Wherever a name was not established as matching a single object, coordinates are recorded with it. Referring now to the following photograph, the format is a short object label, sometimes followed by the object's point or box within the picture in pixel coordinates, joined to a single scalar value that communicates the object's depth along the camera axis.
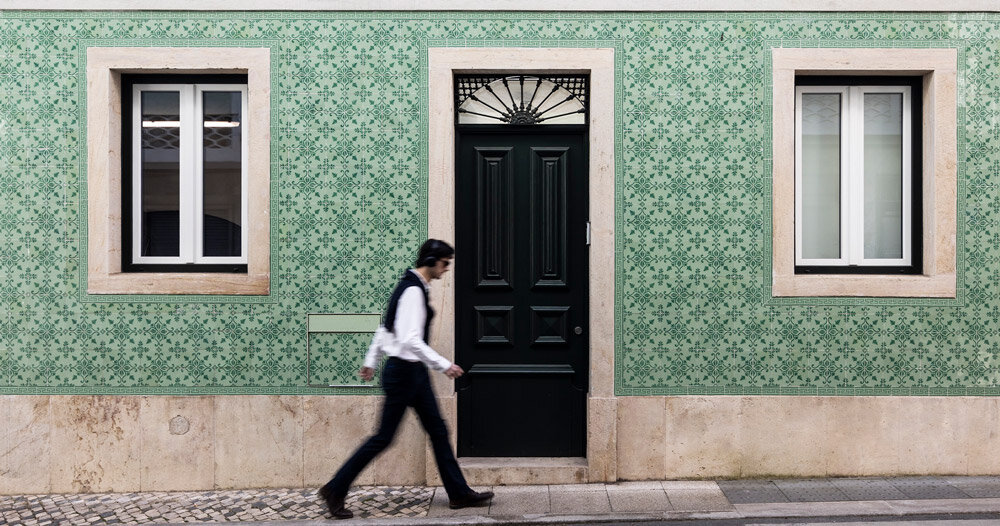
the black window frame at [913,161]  6.31
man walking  5.03
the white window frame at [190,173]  6.36
